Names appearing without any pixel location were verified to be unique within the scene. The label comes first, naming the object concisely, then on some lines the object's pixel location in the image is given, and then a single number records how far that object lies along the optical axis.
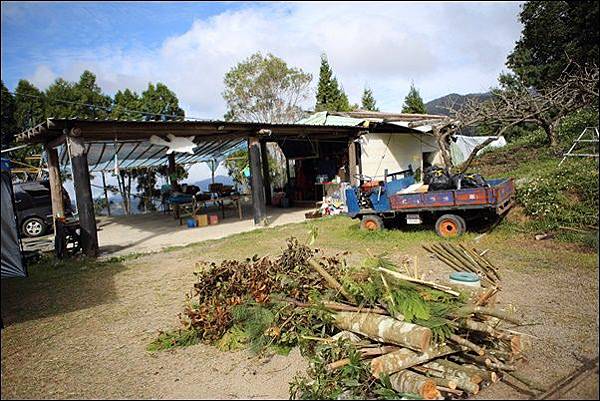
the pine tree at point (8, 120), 17.80
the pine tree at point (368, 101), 29.95
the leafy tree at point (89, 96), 21.36
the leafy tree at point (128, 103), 23.12
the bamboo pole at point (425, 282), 3.35
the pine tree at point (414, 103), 30.09
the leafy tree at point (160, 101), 23.72
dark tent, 4.57
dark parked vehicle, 12.20
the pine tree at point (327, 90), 29.16
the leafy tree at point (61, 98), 19.56
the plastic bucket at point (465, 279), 4.19
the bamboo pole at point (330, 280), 3.65
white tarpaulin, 20.53
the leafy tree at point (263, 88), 26.31
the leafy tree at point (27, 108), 18.52
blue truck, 7.23
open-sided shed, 8.44
